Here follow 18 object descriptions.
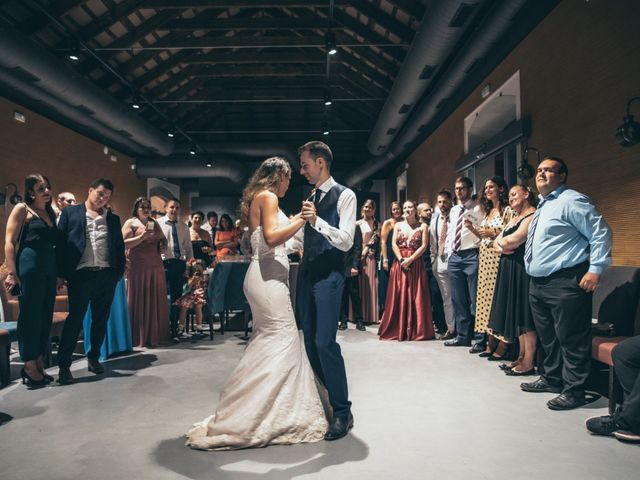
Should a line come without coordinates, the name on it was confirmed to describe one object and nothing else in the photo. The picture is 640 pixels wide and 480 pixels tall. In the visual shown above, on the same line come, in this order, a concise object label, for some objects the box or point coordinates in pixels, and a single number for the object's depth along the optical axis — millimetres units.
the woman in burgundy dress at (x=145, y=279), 4867
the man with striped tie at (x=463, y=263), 4723
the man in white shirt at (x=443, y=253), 5375
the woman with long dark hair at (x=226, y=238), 7449
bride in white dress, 2369
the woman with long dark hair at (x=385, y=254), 6535
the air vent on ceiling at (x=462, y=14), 4413
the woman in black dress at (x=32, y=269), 3451
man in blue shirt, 2822
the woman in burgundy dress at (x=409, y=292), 5285
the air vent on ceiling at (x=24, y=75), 5730
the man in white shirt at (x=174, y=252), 5496
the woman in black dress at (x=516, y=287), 3623
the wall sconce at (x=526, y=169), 4770
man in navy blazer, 3701
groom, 2438
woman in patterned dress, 4168
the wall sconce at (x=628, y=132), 3075
